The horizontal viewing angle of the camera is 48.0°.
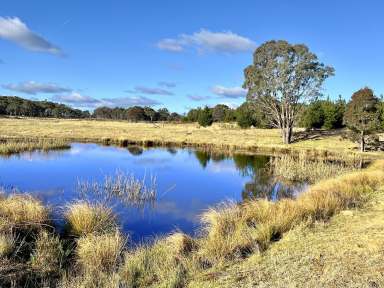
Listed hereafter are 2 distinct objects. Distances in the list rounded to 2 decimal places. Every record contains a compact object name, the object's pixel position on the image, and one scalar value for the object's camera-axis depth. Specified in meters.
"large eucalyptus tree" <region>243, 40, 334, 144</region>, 42.56
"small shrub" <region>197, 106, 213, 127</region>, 71.81
